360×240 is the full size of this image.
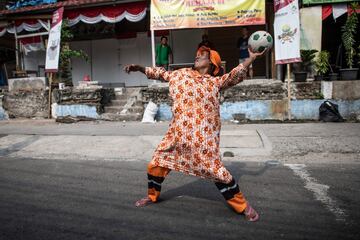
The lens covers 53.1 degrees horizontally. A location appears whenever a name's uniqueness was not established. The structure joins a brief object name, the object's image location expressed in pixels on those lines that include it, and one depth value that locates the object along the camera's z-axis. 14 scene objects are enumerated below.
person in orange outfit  3.44
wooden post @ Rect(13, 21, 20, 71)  13.66
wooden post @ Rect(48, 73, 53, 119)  11.48
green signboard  10.07
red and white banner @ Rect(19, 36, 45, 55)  13.67
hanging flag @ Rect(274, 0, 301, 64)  9.16
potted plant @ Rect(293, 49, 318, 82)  9.88
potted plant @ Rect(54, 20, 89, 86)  12.10
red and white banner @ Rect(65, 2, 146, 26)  11.59
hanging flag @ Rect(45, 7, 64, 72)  11.44
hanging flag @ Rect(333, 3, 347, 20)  10.18
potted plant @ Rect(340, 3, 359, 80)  9.85
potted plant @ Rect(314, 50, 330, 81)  9.88
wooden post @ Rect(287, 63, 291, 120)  9.23
